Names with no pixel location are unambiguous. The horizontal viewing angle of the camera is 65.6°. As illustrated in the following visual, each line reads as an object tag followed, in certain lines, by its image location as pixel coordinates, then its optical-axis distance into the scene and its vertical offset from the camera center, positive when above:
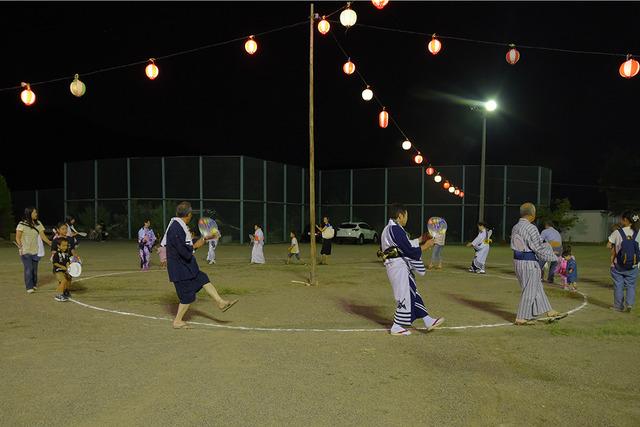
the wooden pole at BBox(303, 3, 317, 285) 12.76 +0.68
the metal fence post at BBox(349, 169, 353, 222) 41.12 +0.02
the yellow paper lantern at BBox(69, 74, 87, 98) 13.13 +2.76
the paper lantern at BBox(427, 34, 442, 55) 13.27 +4.01
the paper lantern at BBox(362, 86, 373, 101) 16.13 +3.27
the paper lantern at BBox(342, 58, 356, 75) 14.61 +3.74
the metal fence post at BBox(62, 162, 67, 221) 35.84 -0.05
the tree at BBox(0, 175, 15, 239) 32.94 -1.43
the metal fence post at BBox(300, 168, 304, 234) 38.38 -0.52
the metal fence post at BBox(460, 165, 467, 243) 38.28 +1.43
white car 34.59 -2.69
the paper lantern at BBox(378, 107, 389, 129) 18.88 +2.89
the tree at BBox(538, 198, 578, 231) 35.50 -1.27
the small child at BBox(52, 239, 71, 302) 10.03 -1.57
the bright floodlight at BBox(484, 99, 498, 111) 26.08 +4.78
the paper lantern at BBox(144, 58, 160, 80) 13.55 +3.37
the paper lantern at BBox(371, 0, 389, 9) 10.88 +4.20
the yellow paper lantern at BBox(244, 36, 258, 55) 13.27 +3.95
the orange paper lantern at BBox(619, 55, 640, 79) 11.91 +3.12
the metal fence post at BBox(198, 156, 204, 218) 32.22 +0.83
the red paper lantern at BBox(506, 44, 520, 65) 13.12 +3.70
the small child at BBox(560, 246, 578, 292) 12.45 -1.90
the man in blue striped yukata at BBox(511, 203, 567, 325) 7.72 -1.04
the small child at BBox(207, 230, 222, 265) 18.72 -2.35
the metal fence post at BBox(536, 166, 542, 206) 38.19 +1.56
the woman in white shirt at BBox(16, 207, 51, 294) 10.90 -1.14
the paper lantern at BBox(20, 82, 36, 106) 13.77 +2.66
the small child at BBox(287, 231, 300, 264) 19.34 -2.17
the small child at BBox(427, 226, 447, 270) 17.55 -2.15
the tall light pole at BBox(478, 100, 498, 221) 26.14 +3.85
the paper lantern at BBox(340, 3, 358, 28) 12.11 +4.34
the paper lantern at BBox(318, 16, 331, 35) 12.65 +4.30
